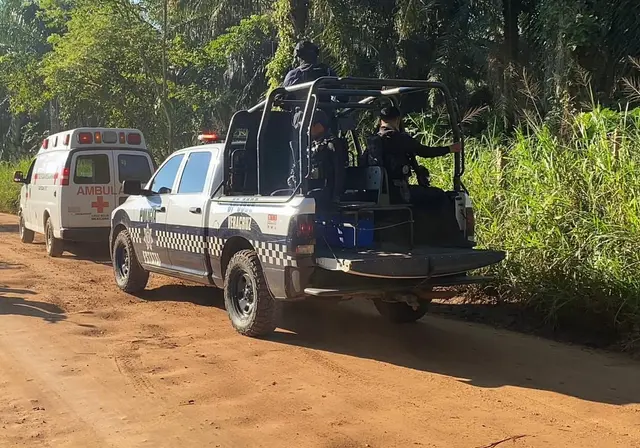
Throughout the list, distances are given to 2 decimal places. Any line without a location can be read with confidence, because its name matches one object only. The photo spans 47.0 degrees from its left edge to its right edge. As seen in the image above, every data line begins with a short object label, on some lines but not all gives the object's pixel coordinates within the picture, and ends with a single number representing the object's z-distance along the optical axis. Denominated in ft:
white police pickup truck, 20.20
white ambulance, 39.99
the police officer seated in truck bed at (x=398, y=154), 22.84
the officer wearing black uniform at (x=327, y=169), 21.45
